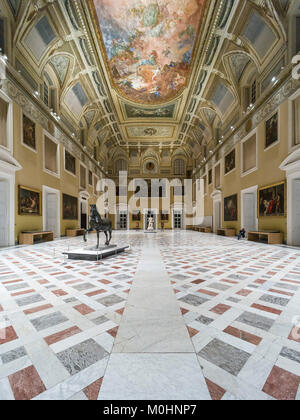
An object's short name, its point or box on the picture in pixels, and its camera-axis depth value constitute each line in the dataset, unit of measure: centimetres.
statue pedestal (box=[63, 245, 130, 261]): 608
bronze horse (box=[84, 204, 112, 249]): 696
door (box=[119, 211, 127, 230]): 3084
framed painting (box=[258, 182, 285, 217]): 1012
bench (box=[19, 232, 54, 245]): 1025
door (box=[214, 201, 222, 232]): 1978
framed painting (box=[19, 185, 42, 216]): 1059
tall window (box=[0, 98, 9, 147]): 937
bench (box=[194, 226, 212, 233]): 2114
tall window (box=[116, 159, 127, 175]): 3105
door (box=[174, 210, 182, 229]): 3078
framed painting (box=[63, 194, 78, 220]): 1619
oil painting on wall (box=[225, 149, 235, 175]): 1614
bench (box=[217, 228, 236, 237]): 1564
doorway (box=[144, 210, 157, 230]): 3036
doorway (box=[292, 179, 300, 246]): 941
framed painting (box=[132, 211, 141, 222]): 3047
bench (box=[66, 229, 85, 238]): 1612
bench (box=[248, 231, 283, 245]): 1007
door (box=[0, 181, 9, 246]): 962
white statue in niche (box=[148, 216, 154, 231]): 2191
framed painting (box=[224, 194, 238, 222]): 1551
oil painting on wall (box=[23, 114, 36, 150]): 1098
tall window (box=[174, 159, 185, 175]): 3127
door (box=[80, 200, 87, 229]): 2034
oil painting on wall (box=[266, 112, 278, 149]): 1057
